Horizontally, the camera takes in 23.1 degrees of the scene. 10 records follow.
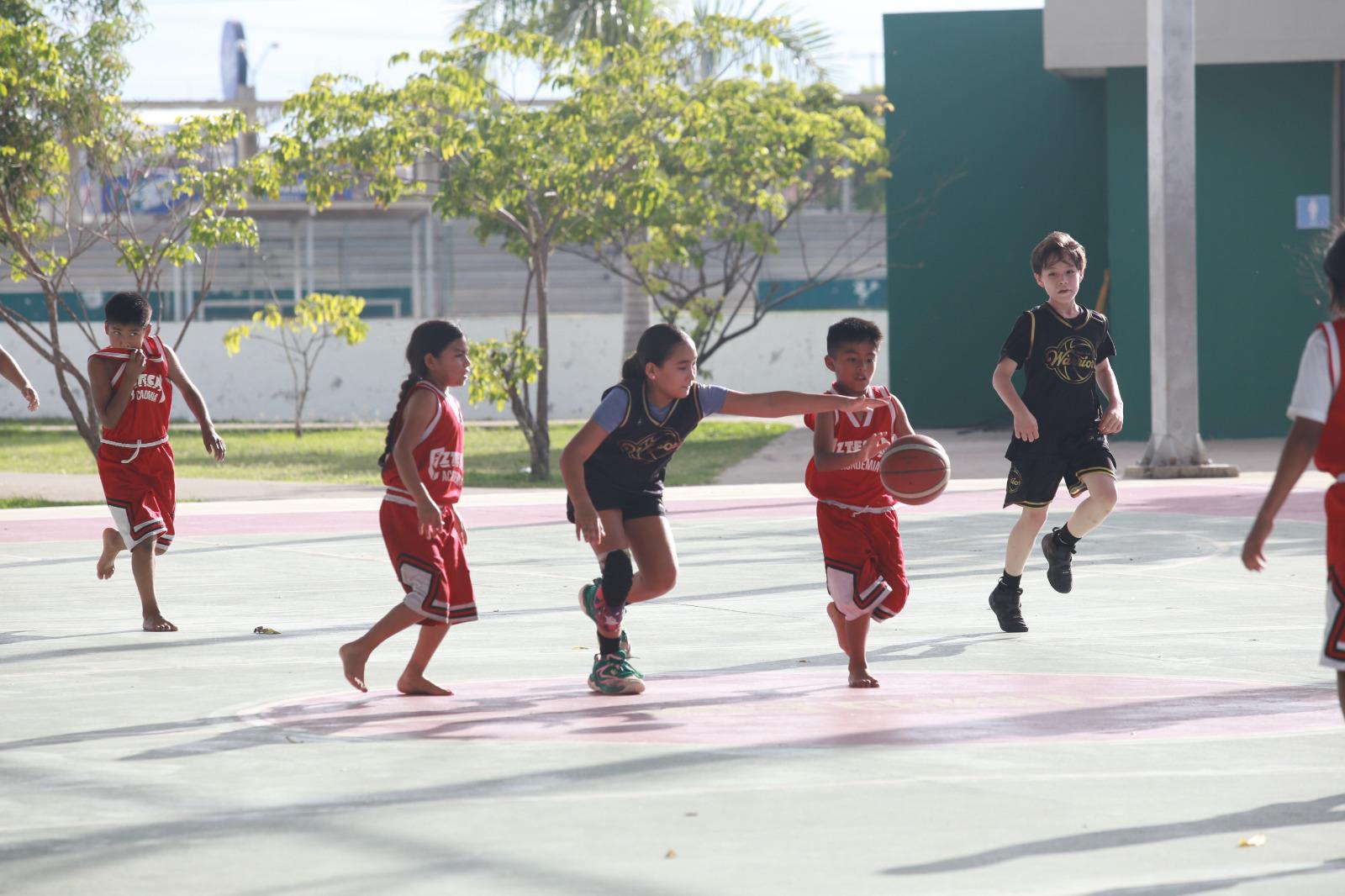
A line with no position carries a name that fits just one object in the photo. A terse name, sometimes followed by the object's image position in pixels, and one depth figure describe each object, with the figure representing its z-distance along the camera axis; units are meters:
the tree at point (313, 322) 48.45
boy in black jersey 15.14
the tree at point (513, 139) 34.19
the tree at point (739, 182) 42.09
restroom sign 42.35
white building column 33.11
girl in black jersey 12.03
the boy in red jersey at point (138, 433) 15.50
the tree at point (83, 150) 33.91
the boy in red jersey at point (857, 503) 12.50
